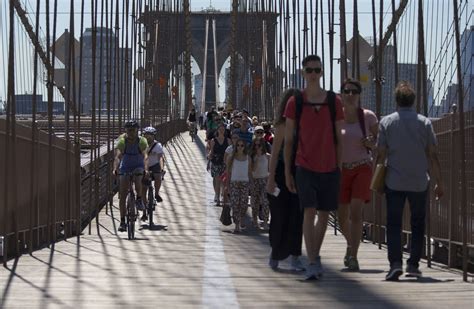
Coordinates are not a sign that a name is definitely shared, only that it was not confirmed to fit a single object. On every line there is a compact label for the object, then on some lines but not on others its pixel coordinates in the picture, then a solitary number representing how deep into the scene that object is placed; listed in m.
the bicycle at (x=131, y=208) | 15.98
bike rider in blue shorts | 17.02
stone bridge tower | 47.88
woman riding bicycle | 19.64
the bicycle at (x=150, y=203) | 18.47
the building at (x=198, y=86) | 158.38
